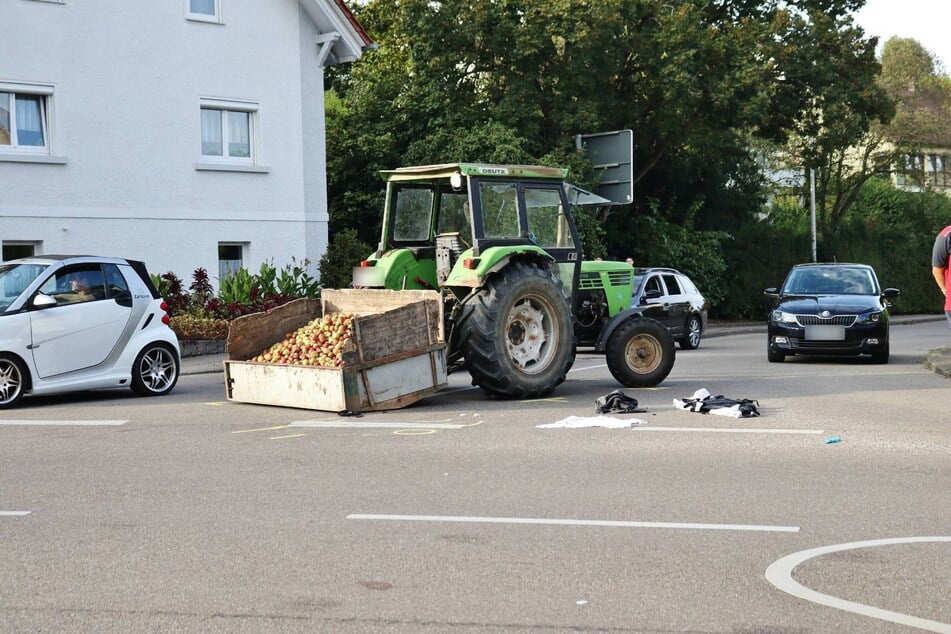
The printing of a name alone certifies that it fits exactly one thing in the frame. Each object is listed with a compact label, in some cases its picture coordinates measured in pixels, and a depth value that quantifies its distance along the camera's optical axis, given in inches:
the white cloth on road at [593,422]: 445.1
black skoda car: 732.7
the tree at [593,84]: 1116.5
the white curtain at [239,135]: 991.0
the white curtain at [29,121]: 882.8
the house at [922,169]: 1829.0
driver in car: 542.9
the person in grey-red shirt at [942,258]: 472.4
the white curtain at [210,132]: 974.4
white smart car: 524.7
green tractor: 523.2
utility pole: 1566.2
